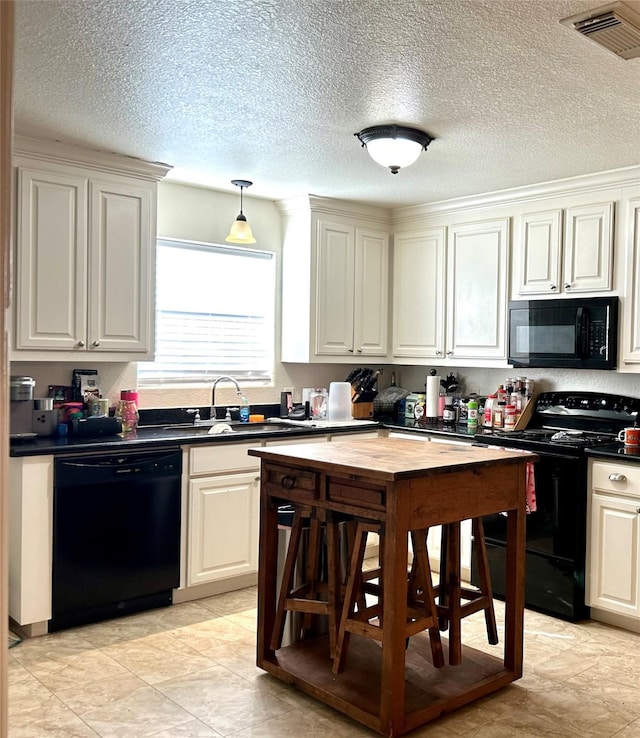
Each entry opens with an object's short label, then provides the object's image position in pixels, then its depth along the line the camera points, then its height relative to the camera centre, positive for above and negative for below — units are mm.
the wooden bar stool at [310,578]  2689 -879
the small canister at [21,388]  3506 -174
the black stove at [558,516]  3637 -796
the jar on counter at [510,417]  4430 -348
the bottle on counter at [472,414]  4570 -344
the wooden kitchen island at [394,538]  2414 -672
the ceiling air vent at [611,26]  2090 +1024
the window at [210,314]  4469 +284
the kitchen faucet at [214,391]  4559 -225
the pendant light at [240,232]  4191 +734
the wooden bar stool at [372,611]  2535 -942
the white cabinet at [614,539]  3455 -867
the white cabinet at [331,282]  4793 +526
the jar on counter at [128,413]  4062 -337
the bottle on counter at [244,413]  4672 -367
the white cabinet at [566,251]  3982 +653
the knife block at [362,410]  5074 -366
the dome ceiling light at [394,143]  3213 +993
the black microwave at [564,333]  3928 +173
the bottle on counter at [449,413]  4832 -355
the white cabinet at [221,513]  3844 -865
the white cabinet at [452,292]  4539 +460
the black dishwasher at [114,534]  3371 -891
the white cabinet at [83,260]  3518 +488
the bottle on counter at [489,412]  4609 -327
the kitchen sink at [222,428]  4135 -436
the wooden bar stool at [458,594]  2793 -942
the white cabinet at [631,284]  3844 +434
